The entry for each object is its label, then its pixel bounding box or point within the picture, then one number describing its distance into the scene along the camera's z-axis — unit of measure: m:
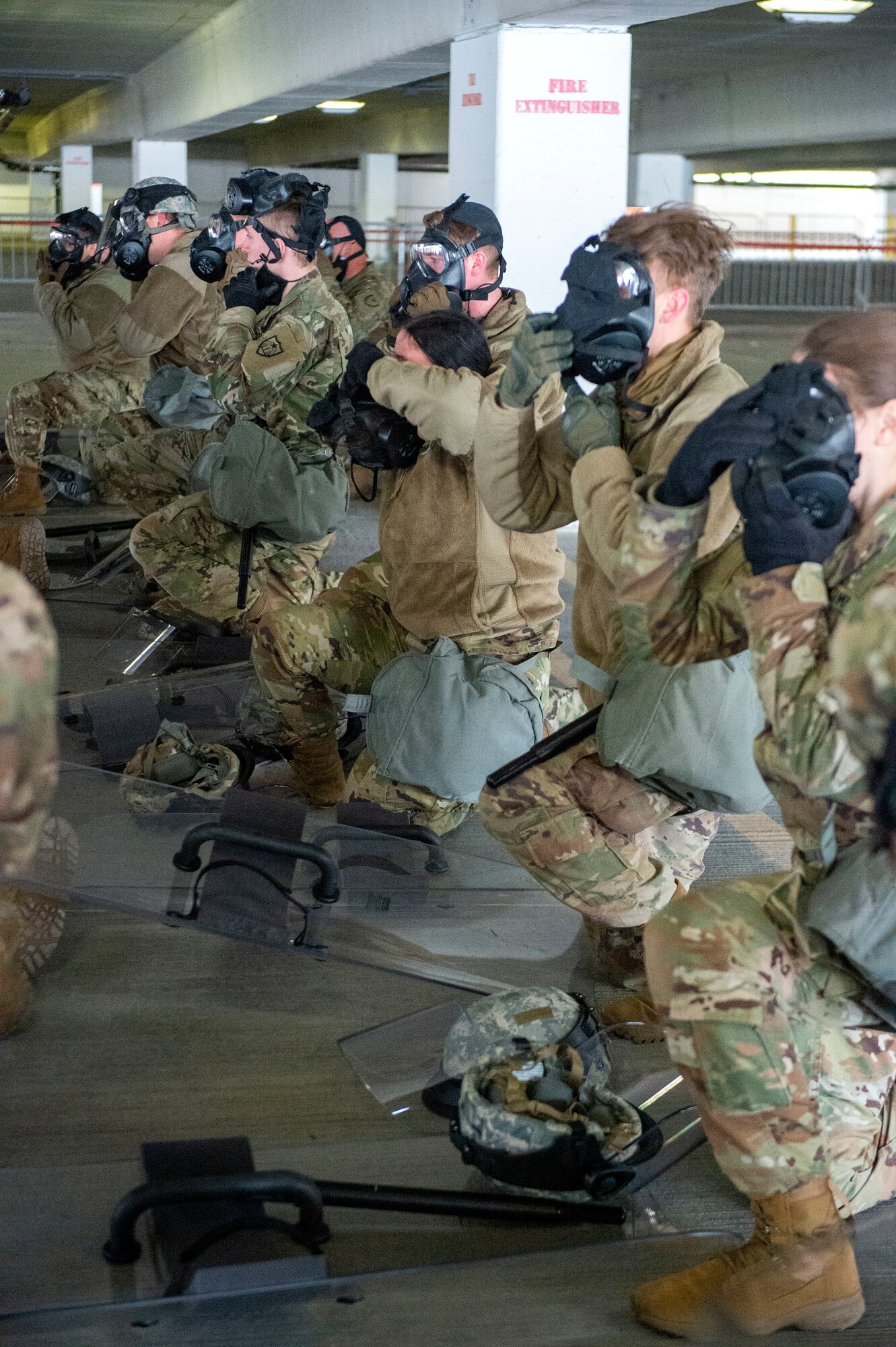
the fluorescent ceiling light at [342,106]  22.03
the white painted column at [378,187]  27.50
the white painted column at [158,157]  19.95
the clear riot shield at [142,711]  4.38
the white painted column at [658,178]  24.81
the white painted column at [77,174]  26.42
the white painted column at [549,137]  7.76
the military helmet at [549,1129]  2.34
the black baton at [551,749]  2.95
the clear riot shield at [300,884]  2.88
